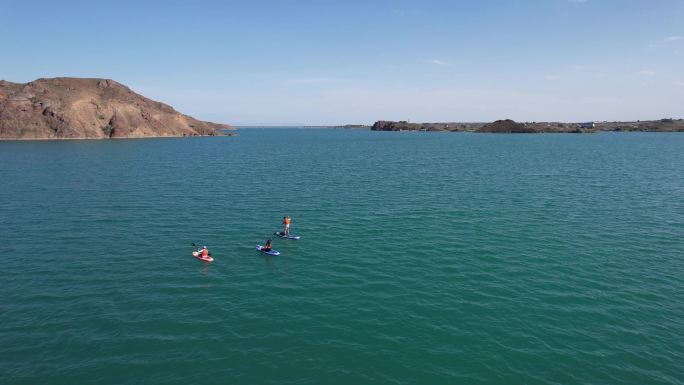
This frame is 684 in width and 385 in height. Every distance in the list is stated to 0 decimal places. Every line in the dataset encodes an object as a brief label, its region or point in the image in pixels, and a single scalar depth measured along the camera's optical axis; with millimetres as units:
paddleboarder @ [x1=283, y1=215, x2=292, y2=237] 44281
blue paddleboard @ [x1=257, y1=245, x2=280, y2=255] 39625
